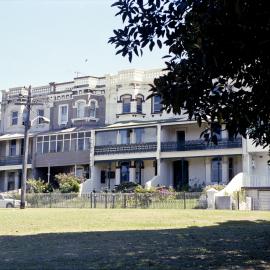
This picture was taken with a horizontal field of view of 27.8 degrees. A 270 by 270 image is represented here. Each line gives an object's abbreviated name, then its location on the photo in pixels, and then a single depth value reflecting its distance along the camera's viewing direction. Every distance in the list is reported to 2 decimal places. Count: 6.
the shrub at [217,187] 36.47
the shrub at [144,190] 38.91
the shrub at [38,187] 48.78
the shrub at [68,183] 47.16
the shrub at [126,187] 44.86
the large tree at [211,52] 7.83
